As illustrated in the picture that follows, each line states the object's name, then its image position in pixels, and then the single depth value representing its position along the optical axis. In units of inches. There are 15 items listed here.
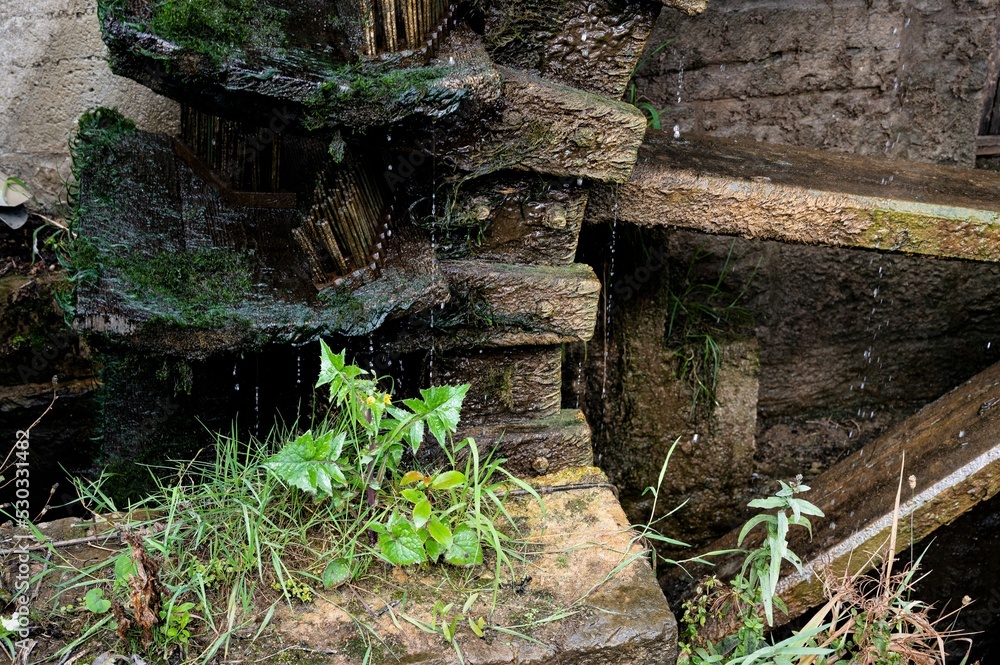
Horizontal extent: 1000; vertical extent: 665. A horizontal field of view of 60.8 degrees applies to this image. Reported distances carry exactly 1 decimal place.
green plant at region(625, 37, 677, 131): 124.1
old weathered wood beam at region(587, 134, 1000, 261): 94.4
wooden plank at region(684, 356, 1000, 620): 98.6
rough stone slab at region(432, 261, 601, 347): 88.8
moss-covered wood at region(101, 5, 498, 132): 71.2
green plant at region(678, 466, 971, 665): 80.6
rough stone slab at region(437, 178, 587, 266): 87.6
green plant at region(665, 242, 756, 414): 128.0
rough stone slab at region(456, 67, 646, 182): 84.0
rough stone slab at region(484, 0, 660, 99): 83.8
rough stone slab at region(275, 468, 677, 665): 69.4
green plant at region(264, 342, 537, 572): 74.3
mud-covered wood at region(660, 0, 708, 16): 82.3
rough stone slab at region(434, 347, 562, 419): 92.4
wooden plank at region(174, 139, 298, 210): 100.2
